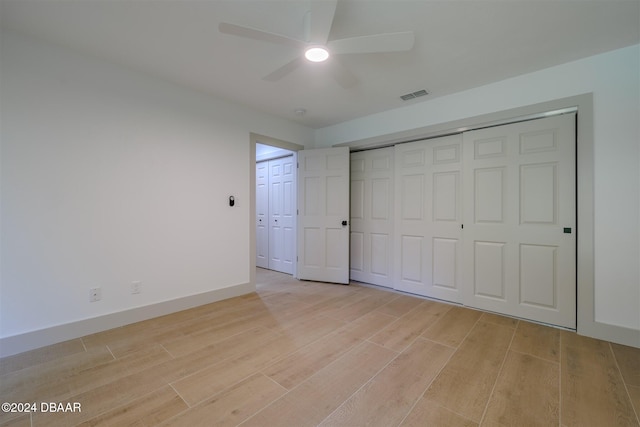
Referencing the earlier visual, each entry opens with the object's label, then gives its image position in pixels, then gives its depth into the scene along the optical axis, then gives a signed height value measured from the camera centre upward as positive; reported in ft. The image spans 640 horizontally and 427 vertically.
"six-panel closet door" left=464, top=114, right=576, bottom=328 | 8.56 -0.23
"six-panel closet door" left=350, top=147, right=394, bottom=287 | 13.09 -0.20
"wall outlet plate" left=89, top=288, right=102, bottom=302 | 8.20 -2.53
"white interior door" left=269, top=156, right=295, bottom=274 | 15.98 -0.10
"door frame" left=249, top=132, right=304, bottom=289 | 12.33 +0.33
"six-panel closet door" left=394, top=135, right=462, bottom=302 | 10.94 -0.19
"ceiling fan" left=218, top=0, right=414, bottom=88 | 5.37 +3.82
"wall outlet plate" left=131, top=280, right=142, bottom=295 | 9.00 -2.53
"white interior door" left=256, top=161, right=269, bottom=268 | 17.66 -0.11
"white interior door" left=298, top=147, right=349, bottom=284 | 13.74 -0.12
